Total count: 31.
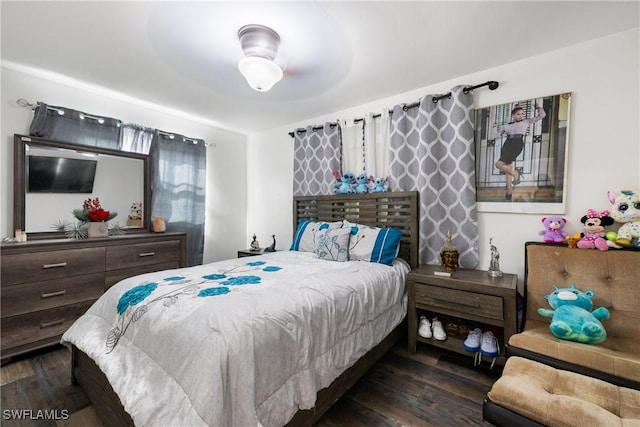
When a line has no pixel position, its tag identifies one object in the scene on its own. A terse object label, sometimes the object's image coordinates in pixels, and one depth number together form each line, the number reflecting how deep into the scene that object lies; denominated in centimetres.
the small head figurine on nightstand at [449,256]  227
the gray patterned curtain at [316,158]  328
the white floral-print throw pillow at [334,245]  248
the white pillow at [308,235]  285
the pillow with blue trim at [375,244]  240
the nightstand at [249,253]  358
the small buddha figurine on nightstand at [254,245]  381
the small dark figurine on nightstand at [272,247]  367
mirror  239
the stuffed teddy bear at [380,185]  287
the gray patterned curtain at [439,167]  240
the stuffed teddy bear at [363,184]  298
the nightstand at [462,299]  186
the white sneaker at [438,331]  216
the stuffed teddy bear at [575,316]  145
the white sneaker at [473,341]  199
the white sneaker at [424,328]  221
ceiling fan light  182
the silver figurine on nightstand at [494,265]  209
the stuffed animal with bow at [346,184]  309
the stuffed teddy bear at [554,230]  200
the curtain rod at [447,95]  229
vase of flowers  259
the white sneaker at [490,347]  192
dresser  206
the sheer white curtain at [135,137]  302
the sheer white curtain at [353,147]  314
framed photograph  207
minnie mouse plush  180
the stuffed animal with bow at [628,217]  172
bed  103
